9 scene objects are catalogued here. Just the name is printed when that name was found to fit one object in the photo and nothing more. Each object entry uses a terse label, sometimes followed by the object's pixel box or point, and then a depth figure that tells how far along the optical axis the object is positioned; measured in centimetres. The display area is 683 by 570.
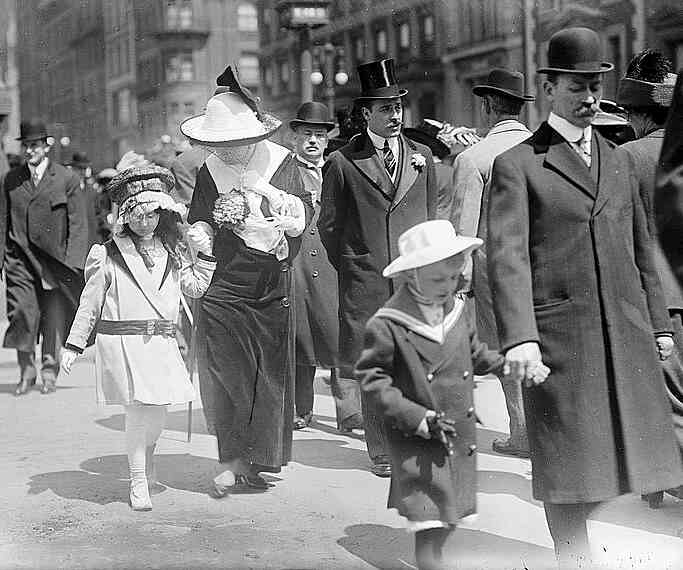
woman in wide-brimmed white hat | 555
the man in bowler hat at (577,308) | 390
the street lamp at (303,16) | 663
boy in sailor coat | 388
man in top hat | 562
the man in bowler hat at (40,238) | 901
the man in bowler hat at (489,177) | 579
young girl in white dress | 531
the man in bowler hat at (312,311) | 735
